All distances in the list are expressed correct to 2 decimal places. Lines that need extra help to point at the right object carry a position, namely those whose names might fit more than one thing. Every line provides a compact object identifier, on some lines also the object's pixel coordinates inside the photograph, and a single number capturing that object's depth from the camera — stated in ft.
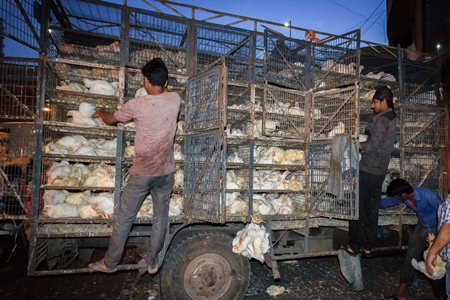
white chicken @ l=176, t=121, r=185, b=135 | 16.11
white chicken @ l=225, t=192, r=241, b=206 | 16.19
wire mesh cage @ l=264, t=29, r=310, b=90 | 17.19
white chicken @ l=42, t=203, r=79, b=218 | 13.44
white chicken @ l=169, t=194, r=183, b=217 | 14.83
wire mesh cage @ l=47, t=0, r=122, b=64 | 15.20
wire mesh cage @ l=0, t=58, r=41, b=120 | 13.01
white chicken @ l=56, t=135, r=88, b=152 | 14.55
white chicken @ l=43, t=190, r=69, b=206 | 14.02
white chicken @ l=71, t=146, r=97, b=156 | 14.09
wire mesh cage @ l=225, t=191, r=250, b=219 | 15.85
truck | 13.44
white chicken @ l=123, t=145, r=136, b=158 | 15.49
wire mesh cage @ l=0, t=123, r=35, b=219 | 13.07
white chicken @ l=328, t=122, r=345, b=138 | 16.77
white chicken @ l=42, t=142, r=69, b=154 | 13.74
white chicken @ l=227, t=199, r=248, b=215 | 15.94
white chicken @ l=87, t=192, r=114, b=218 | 14.02
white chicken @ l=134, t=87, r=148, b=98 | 15.83
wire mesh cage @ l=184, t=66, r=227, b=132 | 12.91
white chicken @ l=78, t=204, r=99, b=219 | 13.61
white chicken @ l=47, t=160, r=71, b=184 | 13.88
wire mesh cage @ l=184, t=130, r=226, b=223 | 13.04
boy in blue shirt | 15.19
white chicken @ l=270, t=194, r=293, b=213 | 17.76
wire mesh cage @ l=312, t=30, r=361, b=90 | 17.33
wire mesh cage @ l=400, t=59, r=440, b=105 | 21.11
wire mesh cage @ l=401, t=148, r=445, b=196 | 19.86
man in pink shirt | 12.03
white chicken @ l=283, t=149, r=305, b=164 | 18.45
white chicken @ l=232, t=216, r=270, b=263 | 14.19
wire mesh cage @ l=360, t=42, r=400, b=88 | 20.12
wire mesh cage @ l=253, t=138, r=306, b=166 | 17.52
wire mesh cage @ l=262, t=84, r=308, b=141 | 17.17
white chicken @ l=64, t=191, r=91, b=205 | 14.34
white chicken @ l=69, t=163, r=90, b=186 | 14.47
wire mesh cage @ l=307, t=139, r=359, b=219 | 15.05
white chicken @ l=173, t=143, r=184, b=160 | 16.14
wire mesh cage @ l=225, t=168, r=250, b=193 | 16.22
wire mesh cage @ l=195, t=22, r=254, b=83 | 16.79
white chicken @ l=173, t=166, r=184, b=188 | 15.99
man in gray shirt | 16.19
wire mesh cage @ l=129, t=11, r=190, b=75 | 15.51
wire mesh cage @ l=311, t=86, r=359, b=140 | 15.56
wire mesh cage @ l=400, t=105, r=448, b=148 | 19.97
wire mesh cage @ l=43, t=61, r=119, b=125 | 14.40
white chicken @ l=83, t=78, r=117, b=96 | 14.78
